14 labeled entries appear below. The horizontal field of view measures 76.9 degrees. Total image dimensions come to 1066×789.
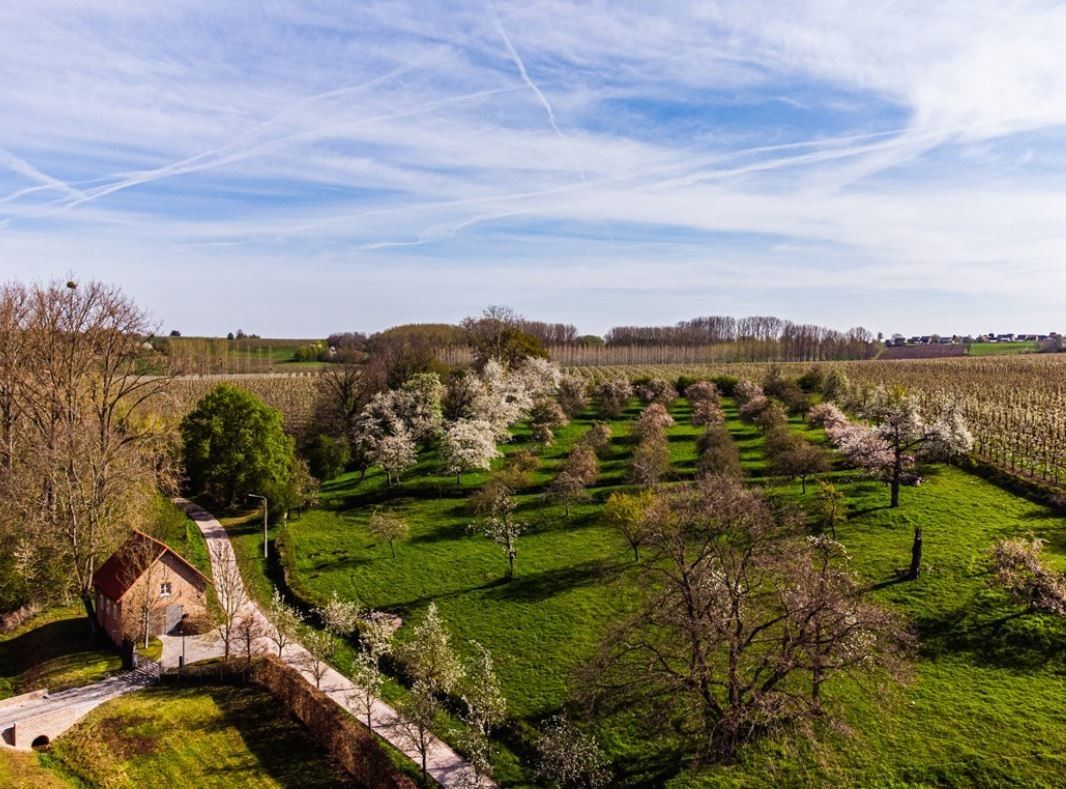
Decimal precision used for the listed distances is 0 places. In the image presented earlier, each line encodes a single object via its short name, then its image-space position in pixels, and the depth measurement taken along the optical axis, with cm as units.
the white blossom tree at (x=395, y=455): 6069
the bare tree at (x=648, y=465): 5262
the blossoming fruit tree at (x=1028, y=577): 3244
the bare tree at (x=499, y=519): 4200
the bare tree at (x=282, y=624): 3212
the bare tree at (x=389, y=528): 4509
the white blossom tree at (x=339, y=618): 3303
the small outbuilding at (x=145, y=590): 3475
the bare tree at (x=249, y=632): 3276
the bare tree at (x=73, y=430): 3738
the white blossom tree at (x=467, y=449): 6069
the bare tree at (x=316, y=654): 3023
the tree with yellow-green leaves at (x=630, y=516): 4038
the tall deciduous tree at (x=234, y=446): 5353
